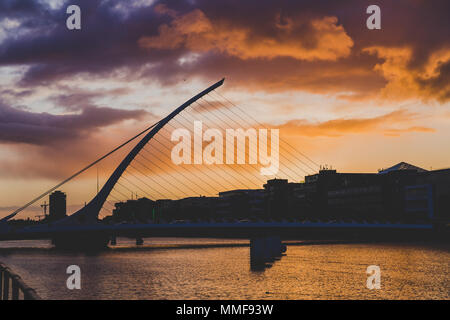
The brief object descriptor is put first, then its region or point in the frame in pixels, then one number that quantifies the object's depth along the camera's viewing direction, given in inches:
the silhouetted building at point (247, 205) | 7386.8
